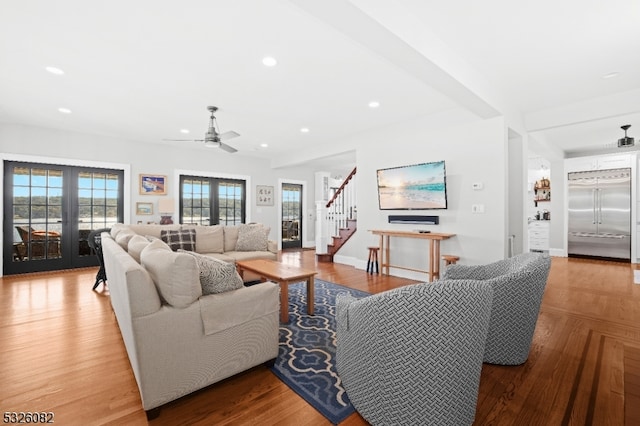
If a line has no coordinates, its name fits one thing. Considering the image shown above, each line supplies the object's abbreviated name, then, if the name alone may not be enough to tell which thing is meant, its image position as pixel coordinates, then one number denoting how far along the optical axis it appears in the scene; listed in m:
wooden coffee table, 3.10
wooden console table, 4.57
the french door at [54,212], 5.46
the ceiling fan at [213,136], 4.43
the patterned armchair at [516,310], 2.13
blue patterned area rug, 1.85
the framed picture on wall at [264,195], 8.40
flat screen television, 4.77
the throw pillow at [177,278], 1.86
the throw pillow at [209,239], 5.06
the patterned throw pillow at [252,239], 5.19
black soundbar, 4.89
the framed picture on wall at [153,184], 6.66
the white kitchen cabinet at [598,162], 6.66
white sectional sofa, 1.72
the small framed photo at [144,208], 6.58
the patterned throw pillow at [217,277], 2.11
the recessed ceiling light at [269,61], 3.08
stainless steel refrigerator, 6.59
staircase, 6.71
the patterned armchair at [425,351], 1.42
